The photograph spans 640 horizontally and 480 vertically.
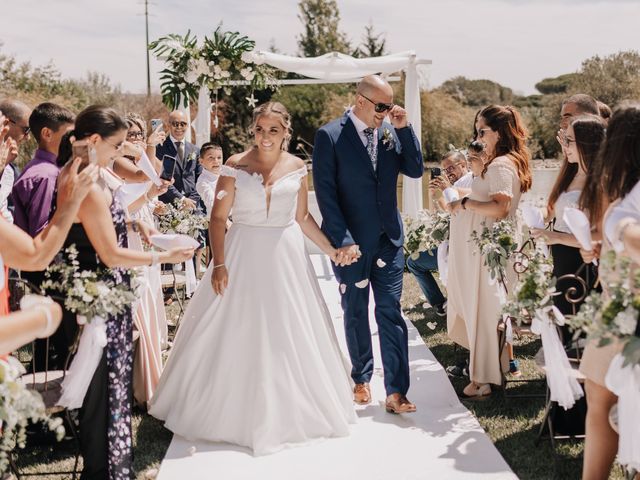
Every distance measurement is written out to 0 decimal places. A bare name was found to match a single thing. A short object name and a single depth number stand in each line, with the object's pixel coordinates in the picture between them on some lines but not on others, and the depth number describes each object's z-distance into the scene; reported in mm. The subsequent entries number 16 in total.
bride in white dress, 4246
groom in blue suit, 4684
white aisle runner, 3867
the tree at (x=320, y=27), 57438
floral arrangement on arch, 8734
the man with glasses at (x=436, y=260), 6527
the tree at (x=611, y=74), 42750
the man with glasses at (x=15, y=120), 5688
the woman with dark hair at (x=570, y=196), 3887
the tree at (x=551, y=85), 98350
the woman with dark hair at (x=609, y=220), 2660
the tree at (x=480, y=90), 64875
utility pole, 47656
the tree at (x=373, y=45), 58391
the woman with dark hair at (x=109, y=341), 3465
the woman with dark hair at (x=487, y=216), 4902
